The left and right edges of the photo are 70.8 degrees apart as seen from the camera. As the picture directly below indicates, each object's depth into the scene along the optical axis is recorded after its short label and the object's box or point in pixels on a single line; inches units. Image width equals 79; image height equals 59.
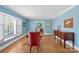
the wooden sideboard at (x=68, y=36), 107.1
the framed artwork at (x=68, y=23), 113.2
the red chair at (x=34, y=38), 98.0
